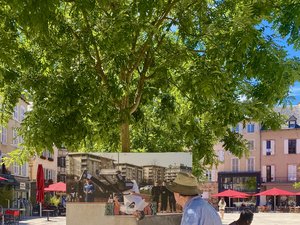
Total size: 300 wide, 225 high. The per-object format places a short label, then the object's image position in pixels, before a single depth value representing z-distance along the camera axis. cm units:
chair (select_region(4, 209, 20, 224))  2799
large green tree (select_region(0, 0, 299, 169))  773
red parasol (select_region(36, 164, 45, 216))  2709
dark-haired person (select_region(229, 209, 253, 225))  889
